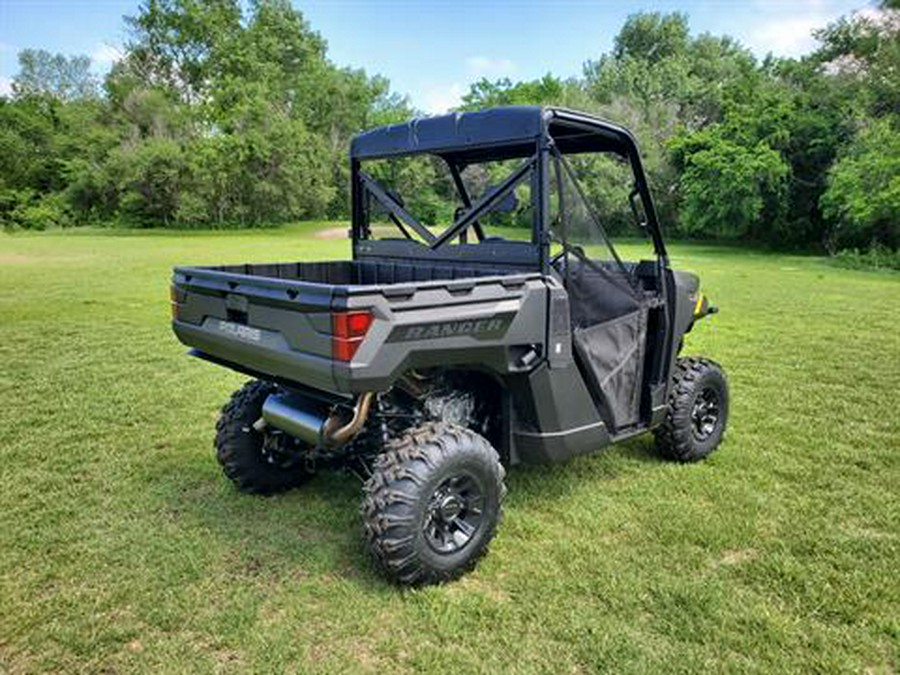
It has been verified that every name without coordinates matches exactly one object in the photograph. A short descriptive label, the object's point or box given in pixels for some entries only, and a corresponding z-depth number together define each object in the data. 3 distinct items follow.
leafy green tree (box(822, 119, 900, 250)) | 18.52
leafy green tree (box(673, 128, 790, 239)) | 22.98
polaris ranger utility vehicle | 2.80
